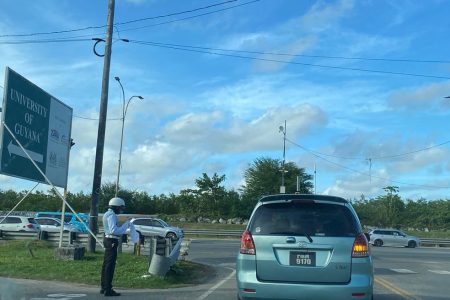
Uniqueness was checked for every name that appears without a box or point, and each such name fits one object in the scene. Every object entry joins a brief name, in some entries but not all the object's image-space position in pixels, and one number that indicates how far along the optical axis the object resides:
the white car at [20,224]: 34.78
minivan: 7.54
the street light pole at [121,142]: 40.03
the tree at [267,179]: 64.56
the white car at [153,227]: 34.66
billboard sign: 14.76
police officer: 10.71
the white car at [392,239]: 43.75
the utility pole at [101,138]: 18.09
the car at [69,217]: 39.20
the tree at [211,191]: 68.12
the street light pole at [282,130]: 48.44
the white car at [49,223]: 35.89
